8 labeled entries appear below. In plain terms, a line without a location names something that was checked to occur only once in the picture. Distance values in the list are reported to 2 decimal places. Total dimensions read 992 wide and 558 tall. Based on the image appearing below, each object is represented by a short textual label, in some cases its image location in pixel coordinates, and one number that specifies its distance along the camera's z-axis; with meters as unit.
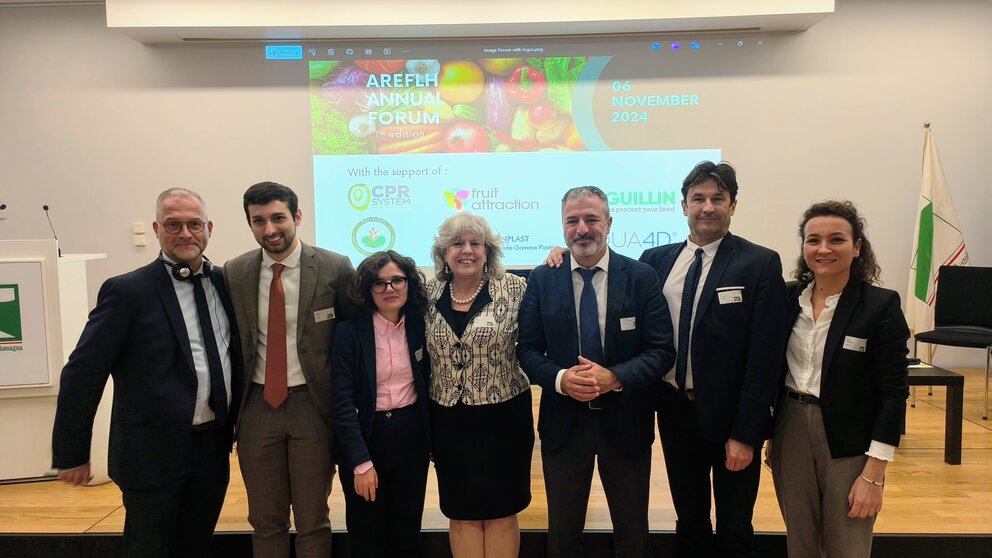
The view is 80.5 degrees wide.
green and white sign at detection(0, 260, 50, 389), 3.39
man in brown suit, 2.16
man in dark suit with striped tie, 2.01
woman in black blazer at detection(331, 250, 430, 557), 2.10
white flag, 5.27
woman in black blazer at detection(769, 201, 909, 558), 1.88
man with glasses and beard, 1.95
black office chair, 4.71
